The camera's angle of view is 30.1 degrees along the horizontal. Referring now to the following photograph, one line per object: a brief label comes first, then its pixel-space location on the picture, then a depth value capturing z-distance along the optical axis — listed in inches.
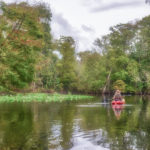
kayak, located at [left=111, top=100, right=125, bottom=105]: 1107.3
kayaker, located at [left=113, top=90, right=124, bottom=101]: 1131.3
